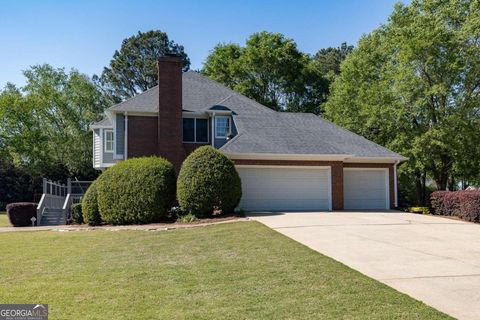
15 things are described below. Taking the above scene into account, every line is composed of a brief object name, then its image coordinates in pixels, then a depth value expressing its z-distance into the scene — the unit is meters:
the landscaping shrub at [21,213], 21.64
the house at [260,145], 20.06
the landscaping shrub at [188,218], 16.46
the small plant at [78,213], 19.81
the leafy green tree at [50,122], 39.69
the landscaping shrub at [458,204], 17.28
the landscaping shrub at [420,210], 20.80
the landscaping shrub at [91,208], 18.00
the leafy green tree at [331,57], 51.33
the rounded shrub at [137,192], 16.94
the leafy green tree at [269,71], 37.34
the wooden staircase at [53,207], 22.70
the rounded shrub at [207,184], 16.58
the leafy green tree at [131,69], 48.69
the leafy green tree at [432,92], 24.67
